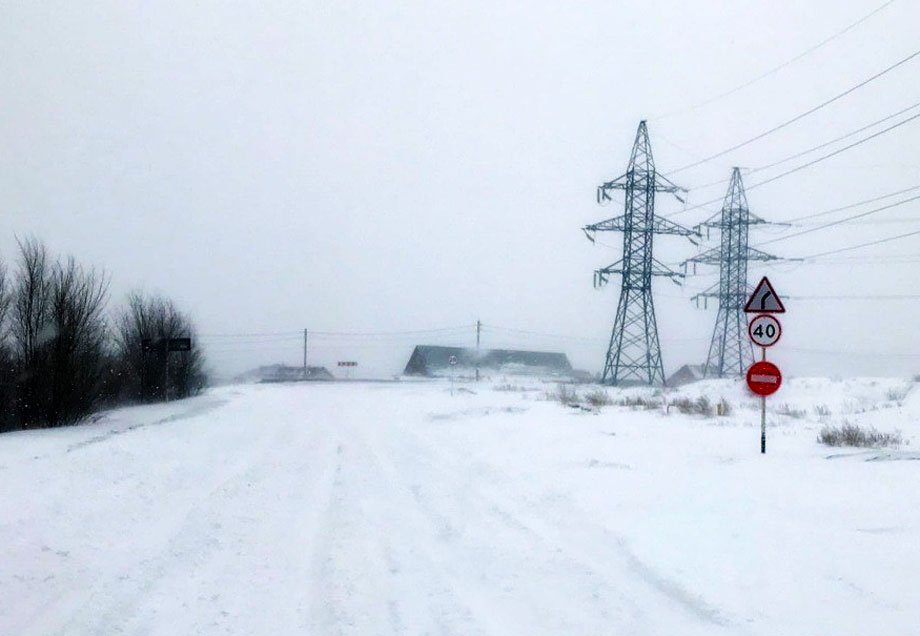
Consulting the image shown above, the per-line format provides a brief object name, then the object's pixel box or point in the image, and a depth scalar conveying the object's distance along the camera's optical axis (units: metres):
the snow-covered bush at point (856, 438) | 15.31
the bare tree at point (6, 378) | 26.70
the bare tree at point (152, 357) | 42.53
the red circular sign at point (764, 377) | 14.57
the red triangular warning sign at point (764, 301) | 14.62
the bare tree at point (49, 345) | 27.17
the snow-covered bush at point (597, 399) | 30.33
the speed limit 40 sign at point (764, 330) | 14.61
